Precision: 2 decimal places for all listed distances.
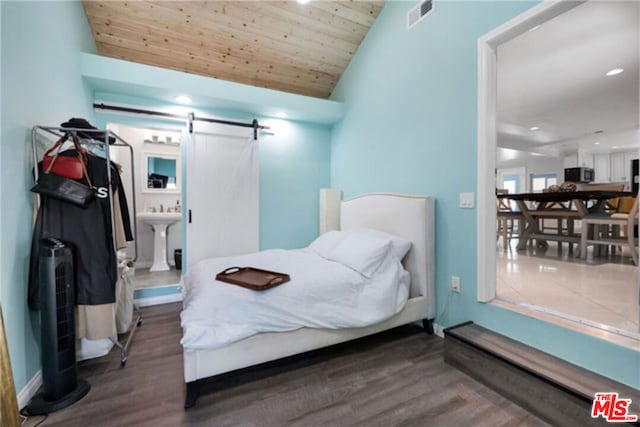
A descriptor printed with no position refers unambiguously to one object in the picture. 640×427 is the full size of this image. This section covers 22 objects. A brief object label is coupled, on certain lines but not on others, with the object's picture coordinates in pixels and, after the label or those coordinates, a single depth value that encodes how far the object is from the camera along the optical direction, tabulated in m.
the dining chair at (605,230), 2.88
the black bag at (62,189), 1.57
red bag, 1.68
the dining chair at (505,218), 4.58
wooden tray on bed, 1.74
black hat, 1.83
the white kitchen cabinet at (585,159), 7.05
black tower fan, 1.51
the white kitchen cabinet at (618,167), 6.94
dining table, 3.41
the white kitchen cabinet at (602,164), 7.23
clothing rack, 1.68
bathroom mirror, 4.48
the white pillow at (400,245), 2.40
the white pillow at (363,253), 2.15
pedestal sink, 4.07
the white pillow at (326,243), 2.62
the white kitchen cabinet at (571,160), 7.35
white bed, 1.57
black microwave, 6.46
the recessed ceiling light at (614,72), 3.41
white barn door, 3.25
